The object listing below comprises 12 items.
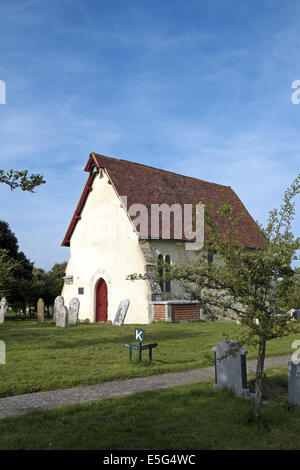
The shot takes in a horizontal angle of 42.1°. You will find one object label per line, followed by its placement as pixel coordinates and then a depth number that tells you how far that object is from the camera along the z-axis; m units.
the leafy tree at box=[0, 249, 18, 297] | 16.80
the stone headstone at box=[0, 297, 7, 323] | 24.83
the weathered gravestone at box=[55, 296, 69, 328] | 21.08
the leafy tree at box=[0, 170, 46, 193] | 10.47
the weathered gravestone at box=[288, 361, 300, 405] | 7.59
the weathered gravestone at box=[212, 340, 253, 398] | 7.90
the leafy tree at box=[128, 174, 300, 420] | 6.51
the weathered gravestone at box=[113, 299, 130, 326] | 21.02
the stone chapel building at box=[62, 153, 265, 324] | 24.08
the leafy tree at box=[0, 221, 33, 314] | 36.19
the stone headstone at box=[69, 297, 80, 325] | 23.11
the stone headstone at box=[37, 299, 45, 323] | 24.02
